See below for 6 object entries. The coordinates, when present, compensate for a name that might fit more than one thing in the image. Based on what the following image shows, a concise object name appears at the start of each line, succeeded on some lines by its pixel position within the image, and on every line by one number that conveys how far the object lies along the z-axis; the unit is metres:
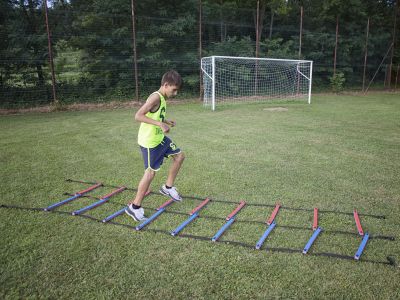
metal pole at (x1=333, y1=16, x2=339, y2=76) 17.67
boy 3.12
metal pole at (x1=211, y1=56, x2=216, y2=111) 10.92
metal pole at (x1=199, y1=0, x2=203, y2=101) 13.54
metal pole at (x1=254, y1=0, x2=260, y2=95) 14.66
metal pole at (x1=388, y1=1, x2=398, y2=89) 19.64
